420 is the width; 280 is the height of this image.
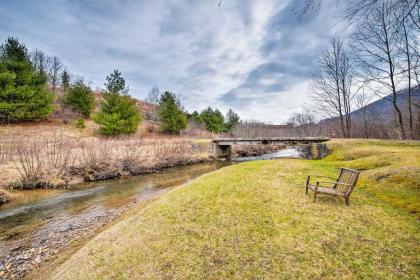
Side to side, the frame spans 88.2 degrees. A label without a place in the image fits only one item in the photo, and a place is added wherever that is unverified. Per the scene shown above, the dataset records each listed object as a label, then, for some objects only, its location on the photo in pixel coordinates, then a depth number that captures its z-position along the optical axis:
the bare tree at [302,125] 62.91
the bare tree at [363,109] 29.75
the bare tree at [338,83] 26.72
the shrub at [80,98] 37.38
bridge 19.26
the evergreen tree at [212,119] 55.69
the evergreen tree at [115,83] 29.50
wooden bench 6.14
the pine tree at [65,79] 50.90
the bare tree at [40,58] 60.70
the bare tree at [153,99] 89.12
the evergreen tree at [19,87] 26.80
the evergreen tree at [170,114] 40.56
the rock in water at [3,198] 10.05
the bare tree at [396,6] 3.09
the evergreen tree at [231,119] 65.19
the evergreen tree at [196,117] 60.84
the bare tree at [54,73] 62.27
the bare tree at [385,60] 17.67
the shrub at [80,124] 33.12
